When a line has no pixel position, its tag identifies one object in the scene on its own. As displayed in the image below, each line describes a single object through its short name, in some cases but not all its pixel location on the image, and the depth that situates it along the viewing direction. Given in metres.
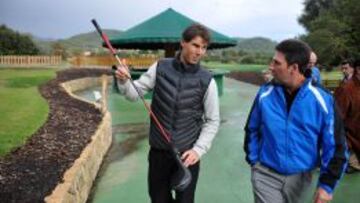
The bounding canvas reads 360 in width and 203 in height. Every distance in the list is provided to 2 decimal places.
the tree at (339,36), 21.52
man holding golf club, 3.62
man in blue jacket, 3.04
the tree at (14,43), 42.12
